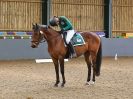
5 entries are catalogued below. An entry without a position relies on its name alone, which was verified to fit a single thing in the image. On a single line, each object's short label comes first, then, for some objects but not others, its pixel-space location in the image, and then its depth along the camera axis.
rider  11.07
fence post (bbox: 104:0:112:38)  21.90
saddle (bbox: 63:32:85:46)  11.40
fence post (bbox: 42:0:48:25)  20.52
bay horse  11.05
